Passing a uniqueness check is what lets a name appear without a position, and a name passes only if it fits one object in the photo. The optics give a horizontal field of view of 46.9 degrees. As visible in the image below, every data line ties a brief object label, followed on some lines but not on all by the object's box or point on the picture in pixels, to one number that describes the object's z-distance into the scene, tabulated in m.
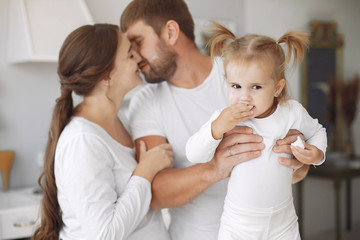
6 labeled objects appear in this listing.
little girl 1.31
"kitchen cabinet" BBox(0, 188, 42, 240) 2.46
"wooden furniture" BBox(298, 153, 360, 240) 4.23
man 1.62
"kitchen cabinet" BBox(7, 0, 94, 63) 2.71
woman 1.40
